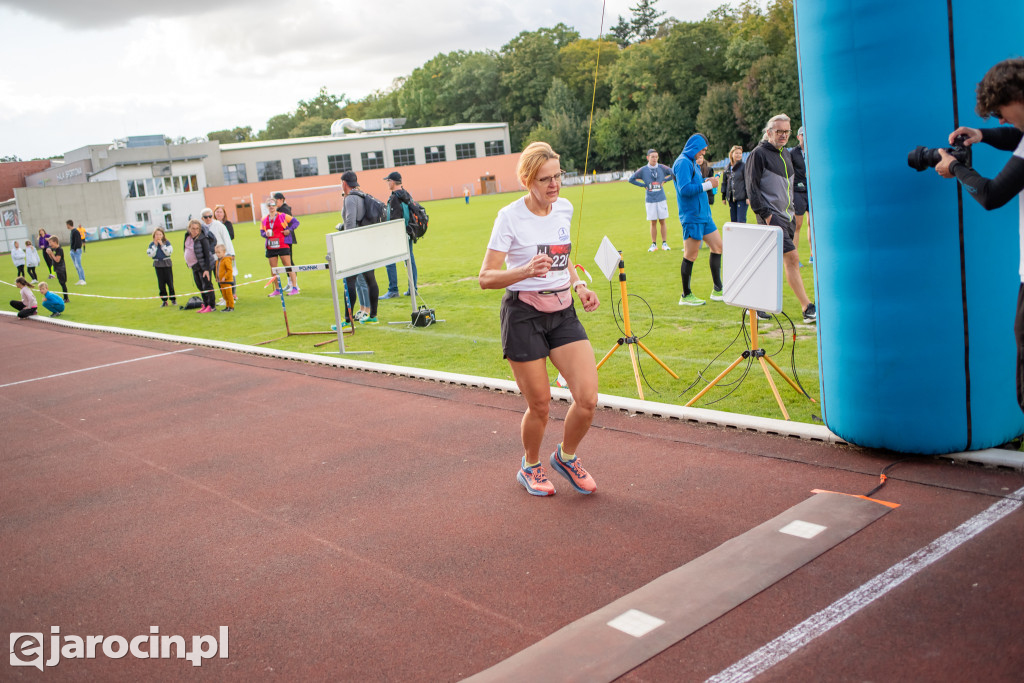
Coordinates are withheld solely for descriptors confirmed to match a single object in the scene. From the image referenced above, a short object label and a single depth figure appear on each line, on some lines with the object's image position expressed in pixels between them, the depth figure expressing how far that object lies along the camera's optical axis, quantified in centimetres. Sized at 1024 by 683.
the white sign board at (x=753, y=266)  594
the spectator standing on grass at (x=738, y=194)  1152
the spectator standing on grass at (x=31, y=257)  2584
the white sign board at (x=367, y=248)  1047
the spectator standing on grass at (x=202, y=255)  1631
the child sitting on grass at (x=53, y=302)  1877
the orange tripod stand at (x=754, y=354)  627
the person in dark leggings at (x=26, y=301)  1889
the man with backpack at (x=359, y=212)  1254
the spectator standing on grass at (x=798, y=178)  1147
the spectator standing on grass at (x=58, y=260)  2233
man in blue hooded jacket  1045
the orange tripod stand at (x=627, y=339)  706
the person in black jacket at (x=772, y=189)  883
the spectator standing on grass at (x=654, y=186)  1647
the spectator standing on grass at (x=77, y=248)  2542
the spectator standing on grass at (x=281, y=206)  1692
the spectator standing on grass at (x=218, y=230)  1645
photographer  341
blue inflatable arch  441
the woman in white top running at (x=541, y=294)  472
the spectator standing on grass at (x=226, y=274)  1627
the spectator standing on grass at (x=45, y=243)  2250
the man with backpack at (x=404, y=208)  1269
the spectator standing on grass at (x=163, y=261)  1753
